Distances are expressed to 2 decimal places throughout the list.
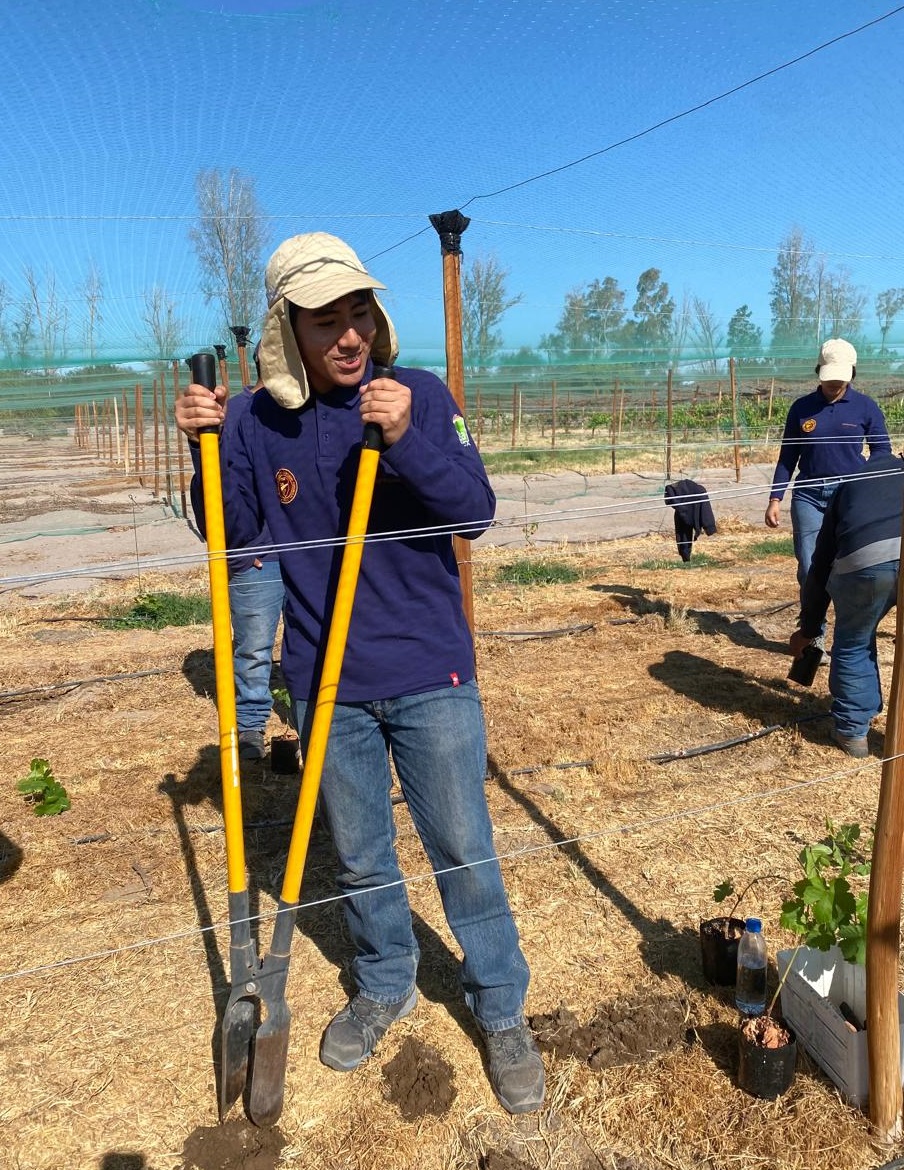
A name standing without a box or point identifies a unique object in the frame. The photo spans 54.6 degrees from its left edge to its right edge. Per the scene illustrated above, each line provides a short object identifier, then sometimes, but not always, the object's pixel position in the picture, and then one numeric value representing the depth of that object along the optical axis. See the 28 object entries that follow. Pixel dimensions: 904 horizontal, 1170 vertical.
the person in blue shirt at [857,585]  3.76
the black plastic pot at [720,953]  2.52
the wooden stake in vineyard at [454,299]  4.03
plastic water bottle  2.32
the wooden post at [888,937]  1.93
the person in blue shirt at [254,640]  4.31
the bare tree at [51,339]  14.48
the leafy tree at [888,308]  22.30
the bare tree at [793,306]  22.53
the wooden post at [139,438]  13.87
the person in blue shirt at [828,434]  5.18
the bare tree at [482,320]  20.65
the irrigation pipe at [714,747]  4.17
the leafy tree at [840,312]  23.16
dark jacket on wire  7.76
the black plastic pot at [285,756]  4.15
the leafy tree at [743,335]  21.69
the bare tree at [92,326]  14.24
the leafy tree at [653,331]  21.80
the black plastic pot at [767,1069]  2.06
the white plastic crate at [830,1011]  2.06
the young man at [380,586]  1.87
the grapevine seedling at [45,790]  3.72
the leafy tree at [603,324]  22.74
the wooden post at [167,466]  13.77
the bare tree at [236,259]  12.64
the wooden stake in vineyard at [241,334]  6.37
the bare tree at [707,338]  21.30
